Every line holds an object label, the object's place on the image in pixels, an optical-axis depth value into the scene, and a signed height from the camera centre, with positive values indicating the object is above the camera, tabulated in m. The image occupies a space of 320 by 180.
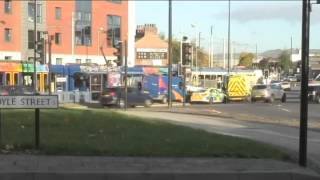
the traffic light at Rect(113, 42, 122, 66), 38.93 +0.79
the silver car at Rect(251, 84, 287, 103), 56.62 -2.39
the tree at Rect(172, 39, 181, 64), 141.77 +3.00
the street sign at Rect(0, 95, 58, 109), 12.73 -0.71
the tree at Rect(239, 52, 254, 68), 174.02 +1.38
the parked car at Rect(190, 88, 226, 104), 55.25 -2.59
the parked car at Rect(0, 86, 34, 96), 44.97 -1.79
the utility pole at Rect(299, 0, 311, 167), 11.68 -0.25
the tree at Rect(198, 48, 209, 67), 159.12 +1.76
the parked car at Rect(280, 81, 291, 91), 101.12 -3.14
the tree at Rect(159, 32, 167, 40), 162.50 +7.32
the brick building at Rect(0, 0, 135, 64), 78.75 +4.75
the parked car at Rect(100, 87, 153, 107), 46.94 -2.34
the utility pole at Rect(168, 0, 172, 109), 40.78 +0.71
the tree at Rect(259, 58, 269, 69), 170.48 +0.36
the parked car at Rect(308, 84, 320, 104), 53.78 -2.20
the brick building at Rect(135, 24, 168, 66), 119.56 +3.19
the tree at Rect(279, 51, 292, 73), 181.50 +0.95
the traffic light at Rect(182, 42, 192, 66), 39.21 +0.70
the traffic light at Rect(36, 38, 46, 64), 45.44 +1.15
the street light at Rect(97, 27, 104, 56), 91.26 +4.54
